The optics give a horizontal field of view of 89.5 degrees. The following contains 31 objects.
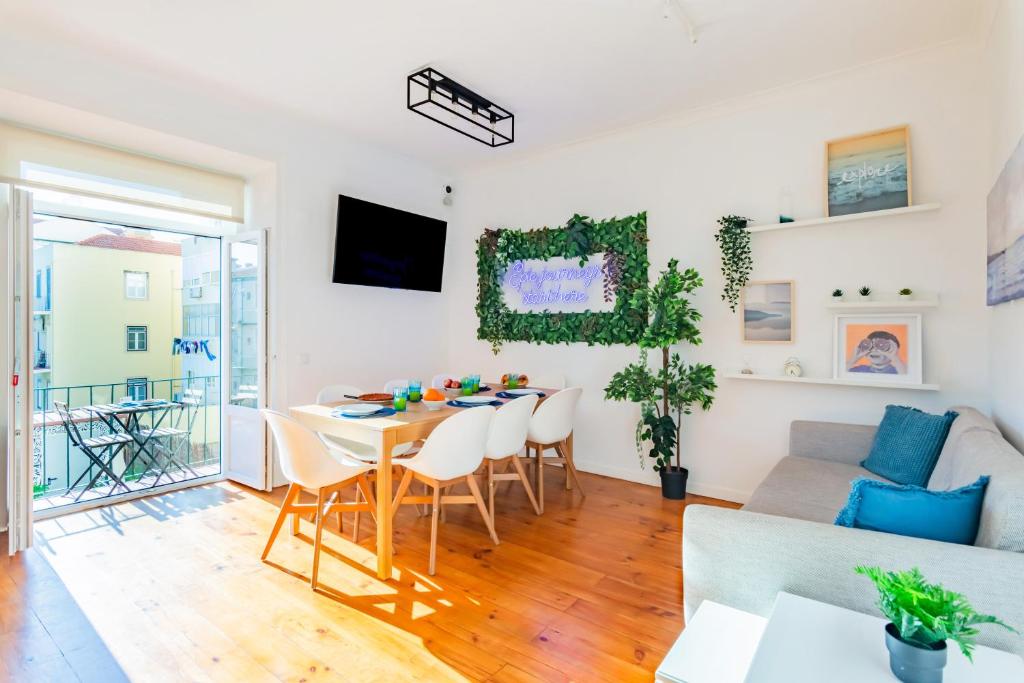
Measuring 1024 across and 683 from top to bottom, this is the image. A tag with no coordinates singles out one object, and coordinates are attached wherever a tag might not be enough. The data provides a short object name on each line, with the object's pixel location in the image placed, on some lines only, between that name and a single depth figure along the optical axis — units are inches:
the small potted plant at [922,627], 39.9
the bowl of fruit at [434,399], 135.1
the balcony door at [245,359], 167.0
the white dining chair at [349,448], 131.5
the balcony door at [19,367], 116.3
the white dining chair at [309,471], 106.9
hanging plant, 152.3
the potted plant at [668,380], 152.8
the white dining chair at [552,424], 149.8
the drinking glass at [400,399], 127.1
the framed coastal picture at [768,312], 147.4
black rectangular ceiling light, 137.3
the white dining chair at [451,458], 114.0
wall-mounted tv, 179.2
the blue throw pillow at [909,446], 105.0
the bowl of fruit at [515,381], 169.9
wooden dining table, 108.0
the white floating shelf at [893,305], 124.6
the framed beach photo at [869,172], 130.4
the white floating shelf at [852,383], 125.6
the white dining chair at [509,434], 130.6
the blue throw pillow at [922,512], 60.8
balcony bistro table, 181.0
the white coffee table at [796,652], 43.0
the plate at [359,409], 118.8
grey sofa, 52.7
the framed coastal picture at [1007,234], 81.3
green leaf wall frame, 175.8
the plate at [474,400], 137.2
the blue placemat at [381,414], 116.6
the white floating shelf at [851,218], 124.2
